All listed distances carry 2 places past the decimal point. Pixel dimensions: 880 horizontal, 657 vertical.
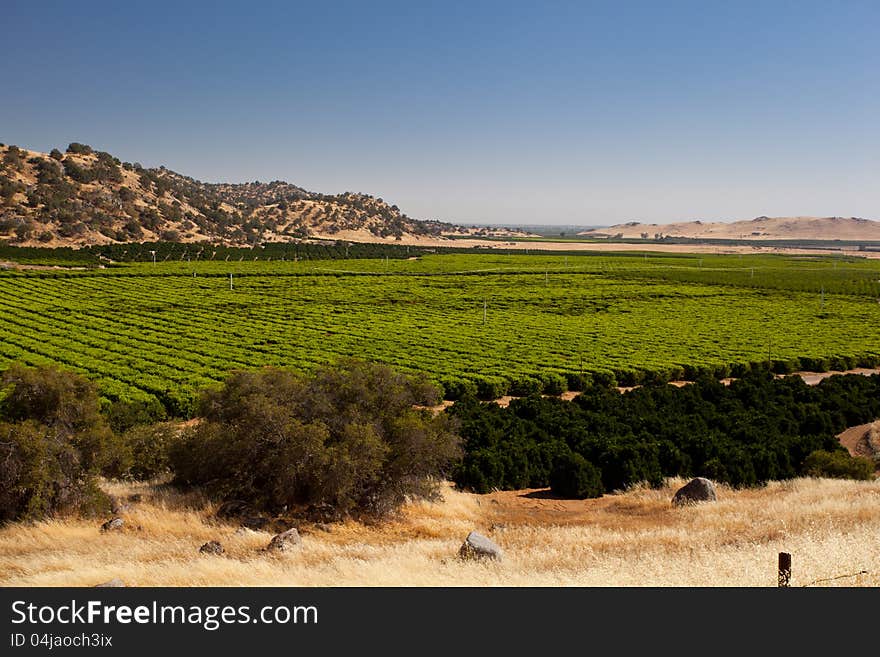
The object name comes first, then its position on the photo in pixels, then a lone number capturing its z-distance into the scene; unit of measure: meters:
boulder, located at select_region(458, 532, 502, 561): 12.56
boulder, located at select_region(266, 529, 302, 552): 13.40
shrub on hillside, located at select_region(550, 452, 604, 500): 20.91
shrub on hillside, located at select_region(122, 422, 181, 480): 20.06
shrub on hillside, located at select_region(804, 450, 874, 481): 21.66
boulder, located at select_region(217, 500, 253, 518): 16.78
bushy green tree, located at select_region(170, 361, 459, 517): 16.59
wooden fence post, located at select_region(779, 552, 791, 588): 9.74
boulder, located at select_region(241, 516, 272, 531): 16.27
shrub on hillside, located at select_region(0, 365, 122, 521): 15.16
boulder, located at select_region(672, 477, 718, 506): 18.53
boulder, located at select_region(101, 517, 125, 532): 15.29
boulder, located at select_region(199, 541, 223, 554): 13.29
